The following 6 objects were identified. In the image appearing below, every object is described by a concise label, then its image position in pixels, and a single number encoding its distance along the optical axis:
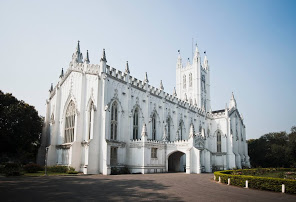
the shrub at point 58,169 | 30.55
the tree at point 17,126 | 36.97
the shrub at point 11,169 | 23.54
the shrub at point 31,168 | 28.61
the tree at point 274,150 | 59.25
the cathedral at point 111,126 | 32.28
